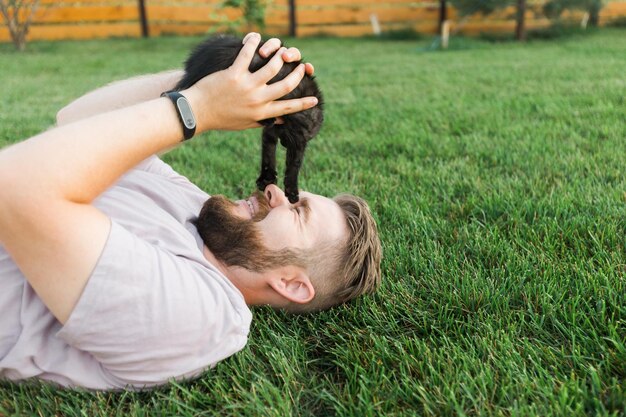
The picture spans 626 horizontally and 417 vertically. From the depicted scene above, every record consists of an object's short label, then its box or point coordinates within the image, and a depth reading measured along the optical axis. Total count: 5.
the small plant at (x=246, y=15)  12.38
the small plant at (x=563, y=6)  12.28
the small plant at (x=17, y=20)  10.57
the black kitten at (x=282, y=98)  1.70
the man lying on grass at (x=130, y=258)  1.25
